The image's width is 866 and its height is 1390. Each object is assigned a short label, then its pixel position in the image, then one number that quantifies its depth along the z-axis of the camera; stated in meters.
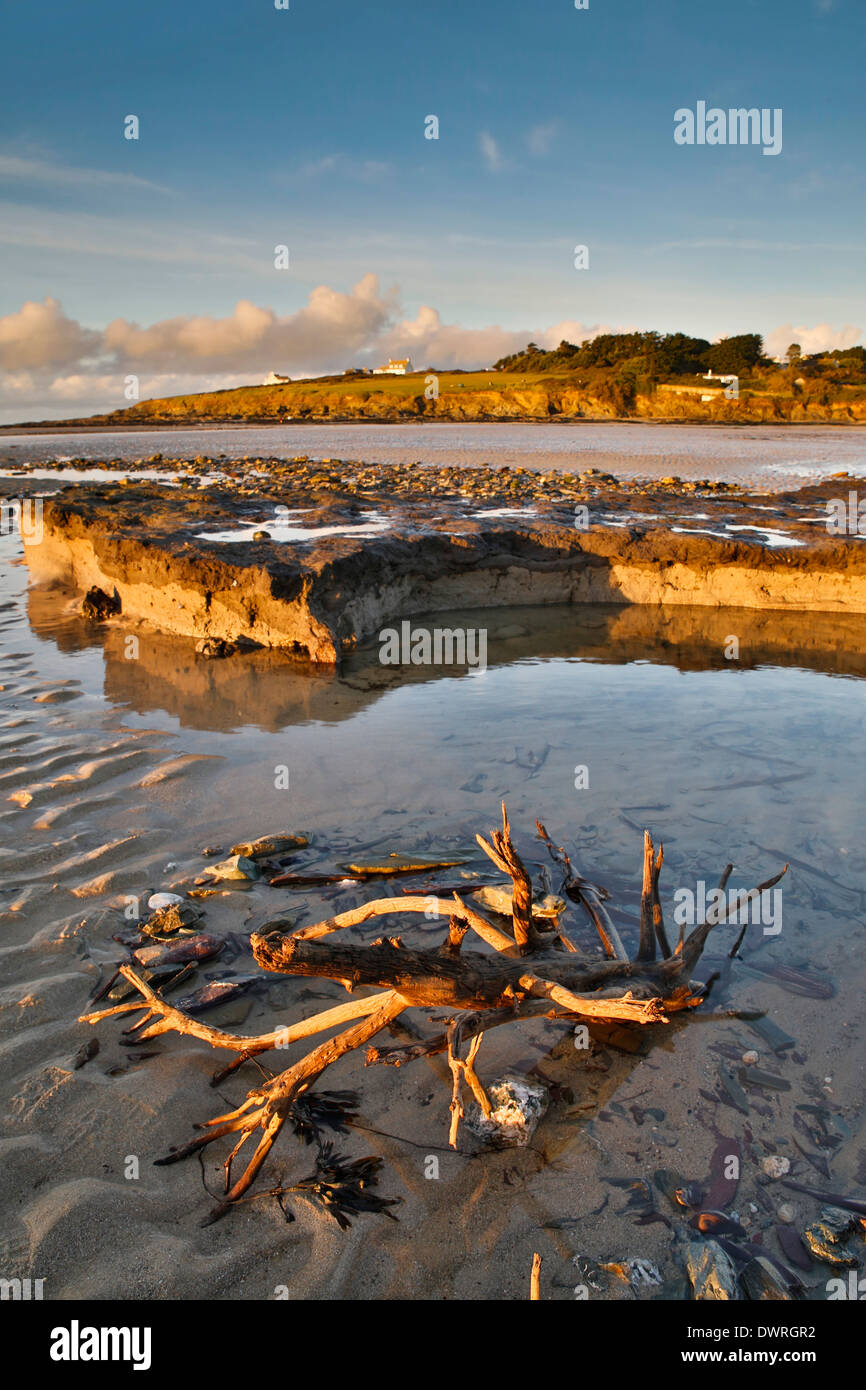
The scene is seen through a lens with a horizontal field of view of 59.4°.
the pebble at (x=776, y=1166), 2.83
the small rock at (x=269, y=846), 4.81
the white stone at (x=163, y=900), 4.24
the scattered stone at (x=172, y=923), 4.06
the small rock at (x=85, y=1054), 3.19
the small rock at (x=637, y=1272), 2.41
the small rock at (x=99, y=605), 10.54
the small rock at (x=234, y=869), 4.60
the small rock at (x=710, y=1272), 2.37
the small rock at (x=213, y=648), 9.09
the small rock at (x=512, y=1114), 2.91
